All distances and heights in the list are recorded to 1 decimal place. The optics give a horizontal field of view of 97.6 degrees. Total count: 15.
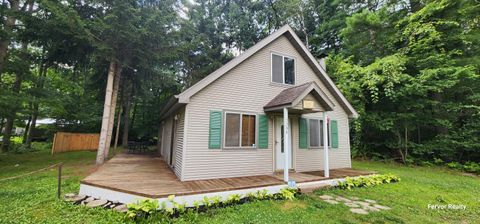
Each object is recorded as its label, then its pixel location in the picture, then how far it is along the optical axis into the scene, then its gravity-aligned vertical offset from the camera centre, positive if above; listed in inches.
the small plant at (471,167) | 381.4 -41.6
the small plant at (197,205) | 179.9 -57.6
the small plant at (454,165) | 402.9 -40.3
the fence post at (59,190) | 200.4 -53.9
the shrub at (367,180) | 259.9 -50.6
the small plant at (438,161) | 427.6 -35.2
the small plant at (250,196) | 205.0 -55.4
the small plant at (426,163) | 431.2 -41.6
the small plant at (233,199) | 194.1 -56.0
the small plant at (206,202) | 182.8 -55.8
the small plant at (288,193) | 213.0 -54.5
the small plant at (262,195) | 208.1 -55.3
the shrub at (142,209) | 157.4 -54.9
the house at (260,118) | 245.3 +28.5
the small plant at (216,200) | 186.3 -55.1
